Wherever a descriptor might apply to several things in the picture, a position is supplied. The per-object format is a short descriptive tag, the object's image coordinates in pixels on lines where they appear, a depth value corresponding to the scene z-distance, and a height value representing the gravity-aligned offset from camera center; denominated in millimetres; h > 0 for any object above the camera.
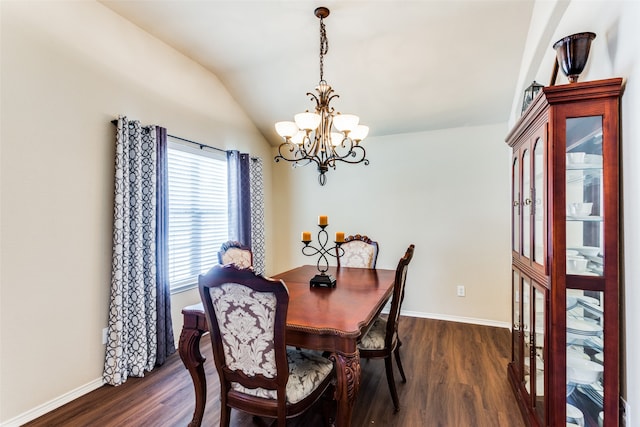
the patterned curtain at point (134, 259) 2502 -357
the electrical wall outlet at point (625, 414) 1374 -876
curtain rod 3250 +795
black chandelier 2326 +655
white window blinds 3238 +59
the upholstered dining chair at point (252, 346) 1432 -629
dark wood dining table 1541 -562
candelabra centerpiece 2400 -480
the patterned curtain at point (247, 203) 3891 +167
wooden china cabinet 1431 -170
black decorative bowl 1506 +784
